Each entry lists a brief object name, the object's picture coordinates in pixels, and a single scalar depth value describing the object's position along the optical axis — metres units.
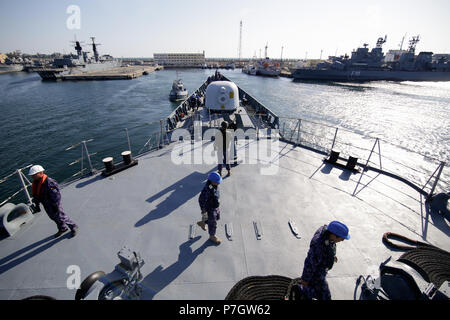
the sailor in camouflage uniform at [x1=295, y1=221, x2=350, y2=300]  2.77
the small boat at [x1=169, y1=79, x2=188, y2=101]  40.22
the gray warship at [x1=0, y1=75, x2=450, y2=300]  3.68
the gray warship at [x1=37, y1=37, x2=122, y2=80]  70.50
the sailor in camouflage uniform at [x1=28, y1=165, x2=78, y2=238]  4.18
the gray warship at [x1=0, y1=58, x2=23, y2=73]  104.79
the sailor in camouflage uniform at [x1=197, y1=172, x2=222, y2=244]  4.00
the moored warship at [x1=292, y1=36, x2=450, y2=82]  70.19
